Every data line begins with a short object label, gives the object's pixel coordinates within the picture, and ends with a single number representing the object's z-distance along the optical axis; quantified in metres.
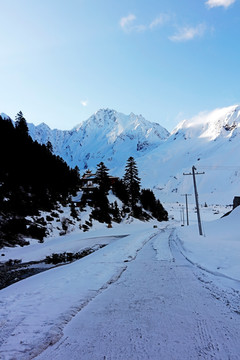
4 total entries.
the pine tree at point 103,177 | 61.42
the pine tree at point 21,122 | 55.83
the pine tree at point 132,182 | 60.20
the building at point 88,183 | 67.50
